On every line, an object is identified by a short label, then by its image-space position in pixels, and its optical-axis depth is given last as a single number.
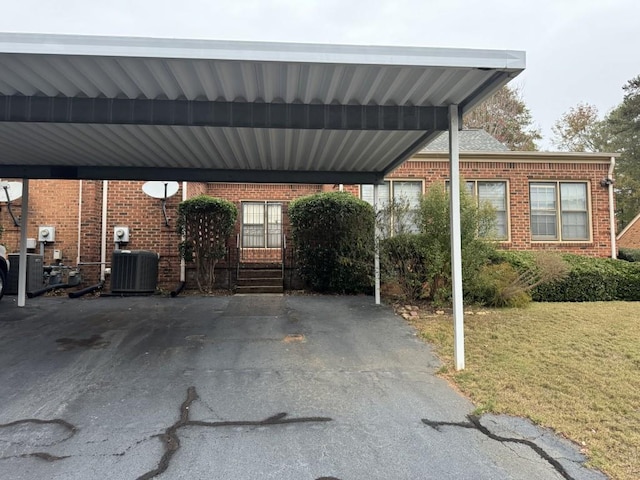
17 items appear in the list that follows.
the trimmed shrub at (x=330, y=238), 10.24
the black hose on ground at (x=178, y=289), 10.37
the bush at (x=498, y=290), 8.57
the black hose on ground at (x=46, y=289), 10.00
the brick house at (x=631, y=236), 18.81
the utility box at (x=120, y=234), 11.33
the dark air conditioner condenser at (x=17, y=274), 10.09
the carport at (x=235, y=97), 3.96
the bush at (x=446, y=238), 8.12
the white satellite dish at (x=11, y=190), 10.74
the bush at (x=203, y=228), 10.71
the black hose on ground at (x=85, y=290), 10.19
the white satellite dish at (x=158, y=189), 10.96
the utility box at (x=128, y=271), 10.42
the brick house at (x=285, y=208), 11.38
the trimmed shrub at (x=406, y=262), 8.57
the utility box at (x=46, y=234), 11.19
